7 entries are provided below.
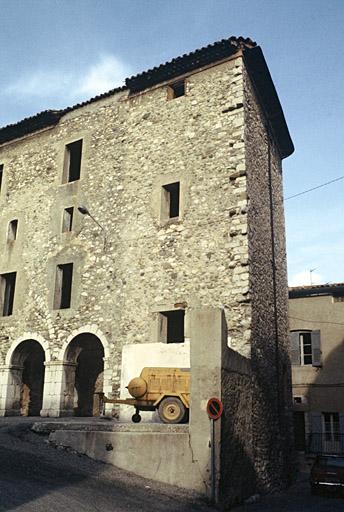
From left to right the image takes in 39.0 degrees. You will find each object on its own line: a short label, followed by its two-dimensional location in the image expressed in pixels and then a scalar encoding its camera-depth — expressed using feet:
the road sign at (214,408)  28.63
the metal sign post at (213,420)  27.91
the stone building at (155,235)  43.29
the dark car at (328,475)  40.56
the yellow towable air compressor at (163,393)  34.60
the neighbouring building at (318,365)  64.49
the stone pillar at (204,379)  28.45
